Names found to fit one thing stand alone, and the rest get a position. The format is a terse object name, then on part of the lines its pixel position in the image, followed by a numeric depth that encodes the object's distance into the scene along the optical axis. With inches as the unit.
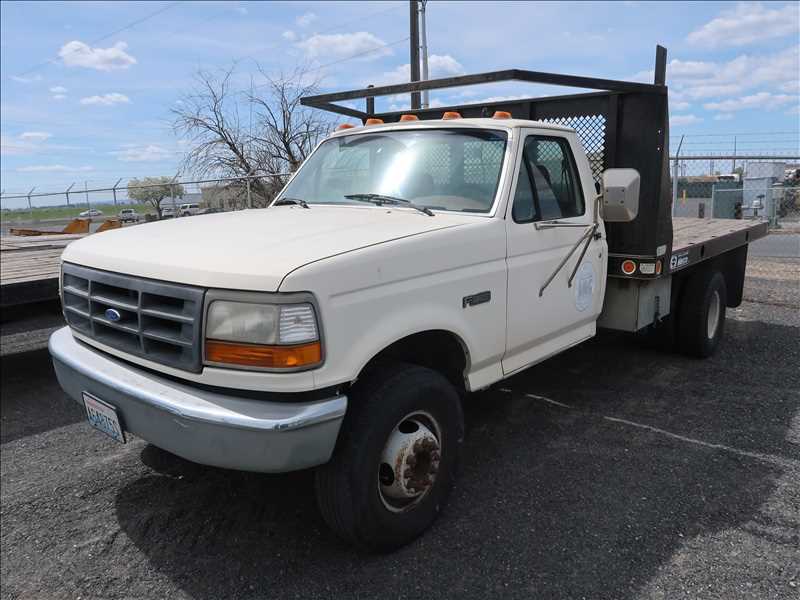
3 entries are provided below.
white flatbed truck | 98.9
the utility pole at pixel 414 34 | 633.6
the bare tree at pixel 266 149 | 713.0
